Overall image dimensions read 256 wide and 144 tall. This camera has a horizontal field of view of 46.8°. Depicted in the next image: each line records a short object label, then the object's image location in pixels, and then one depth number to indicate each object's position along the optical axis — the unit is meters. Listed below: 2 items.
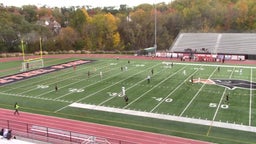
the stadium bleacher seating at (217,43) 54.69
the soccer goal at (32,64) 41.28
